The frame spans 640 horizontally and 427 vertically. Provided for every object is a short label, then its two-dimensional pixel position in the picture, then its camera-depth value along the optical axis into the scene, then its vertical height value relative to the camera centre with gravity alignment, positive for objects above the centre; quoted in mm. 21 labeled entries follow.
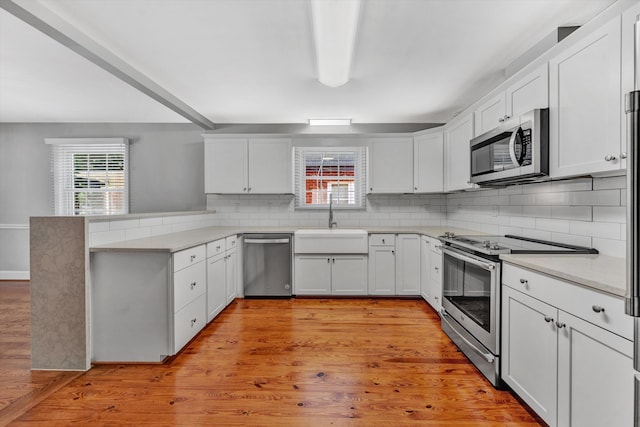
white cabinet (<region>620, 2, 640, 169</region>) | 1429 +719
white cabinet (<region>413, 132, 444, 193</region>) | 4004 +603
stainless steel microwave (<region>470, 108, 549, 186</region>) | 2004 +413
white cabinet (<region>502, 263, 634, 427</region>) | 1200 -645
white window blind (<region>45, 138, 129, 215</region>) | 4793 +523
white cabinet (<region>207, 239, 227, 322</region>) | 3074 -702
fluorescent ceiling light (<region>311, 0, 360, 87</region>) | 1820 +1170
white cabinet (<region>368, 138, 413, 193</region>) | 4266 +603
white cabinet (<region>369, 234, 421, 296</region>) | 3906 -694
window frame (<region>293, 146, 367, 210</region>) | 4633 +483
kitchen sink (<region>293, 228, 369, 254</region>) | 3896 -396
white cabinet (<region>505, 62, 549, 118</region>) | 2018 +803
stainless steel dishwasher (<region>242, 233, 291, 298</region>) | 3922 -668
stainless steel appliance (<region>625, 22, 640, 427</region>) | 880 +33
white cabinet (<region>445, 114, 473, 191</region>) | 3203 +609
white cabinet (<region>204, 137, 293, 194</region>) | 4309 +615
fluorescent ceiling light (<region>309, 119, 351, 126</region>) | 4469 +1253
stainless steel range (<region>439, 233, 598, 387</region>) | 2018 -591
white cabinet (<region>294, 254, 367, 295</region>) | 3914 -793
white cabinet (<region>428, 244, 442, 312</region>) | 3213 -712
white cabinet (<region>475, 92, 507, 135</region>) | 2541 +820
